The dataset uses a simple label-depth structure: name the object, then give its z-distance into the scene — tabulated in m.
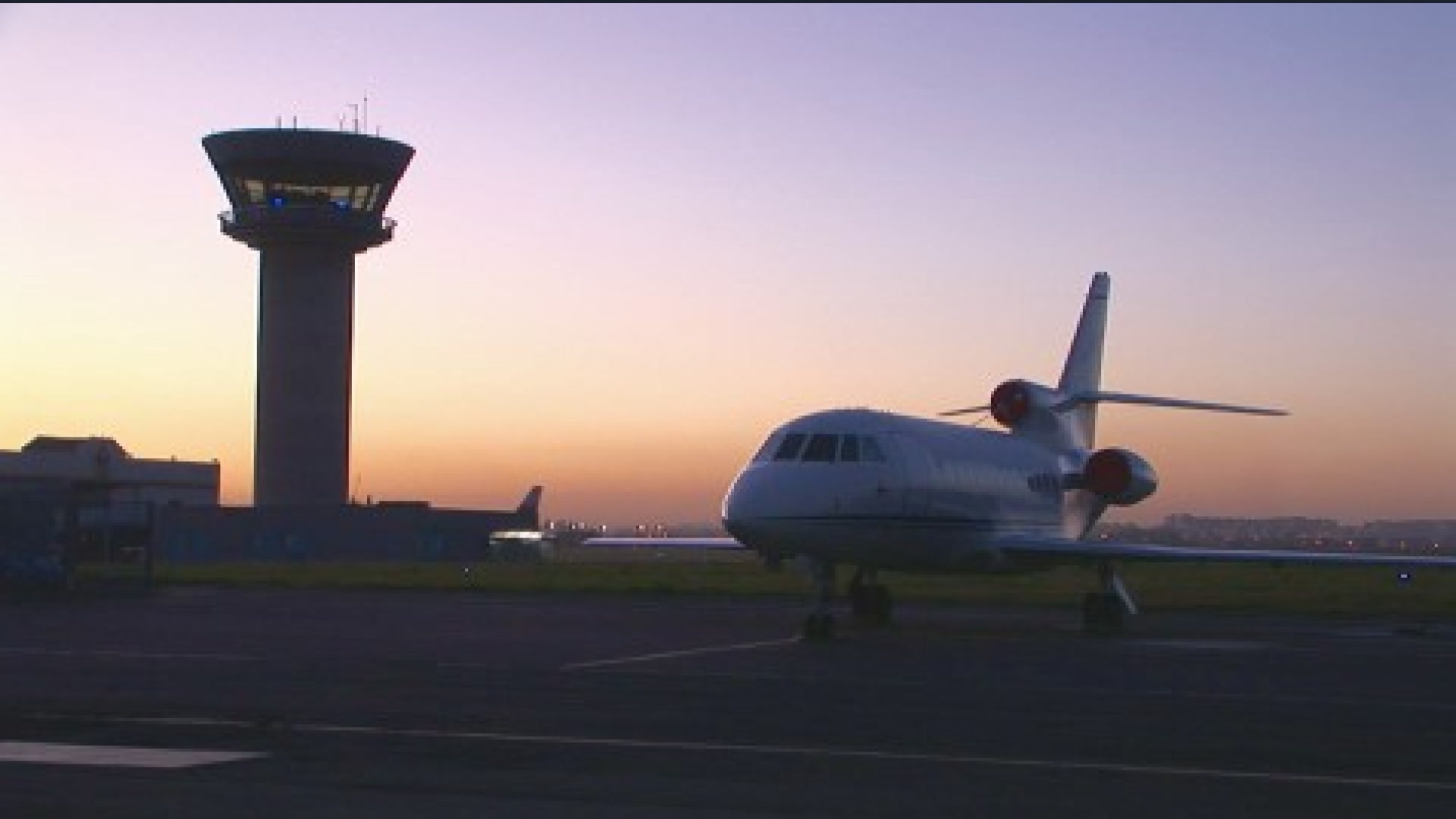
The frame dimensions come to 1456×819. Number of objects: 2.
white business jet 29.89
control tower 99.06
